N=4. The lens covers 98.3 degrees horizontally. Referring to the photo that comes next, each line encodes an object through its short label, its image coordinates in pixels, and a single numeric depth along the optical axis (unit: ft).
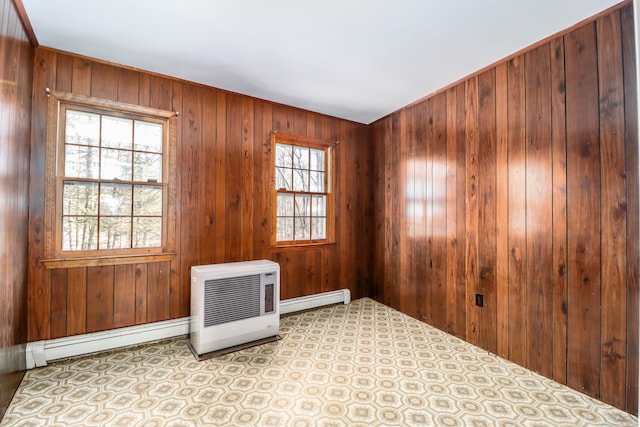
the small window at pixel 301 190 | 11.02
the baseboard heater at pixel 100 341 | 7.03
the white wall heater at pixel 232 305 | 7.75
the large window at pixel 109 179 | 7.50
